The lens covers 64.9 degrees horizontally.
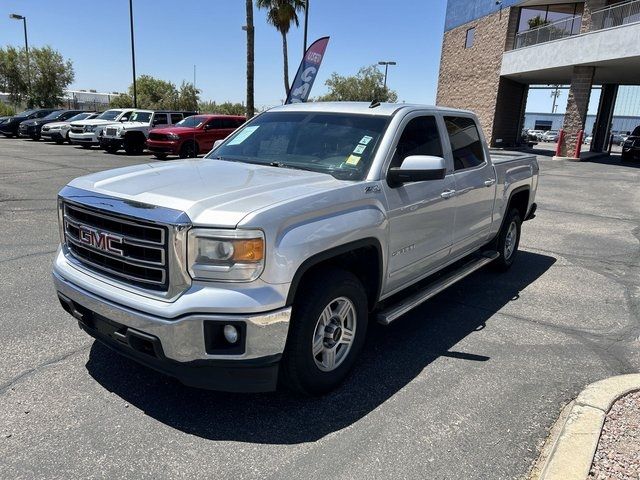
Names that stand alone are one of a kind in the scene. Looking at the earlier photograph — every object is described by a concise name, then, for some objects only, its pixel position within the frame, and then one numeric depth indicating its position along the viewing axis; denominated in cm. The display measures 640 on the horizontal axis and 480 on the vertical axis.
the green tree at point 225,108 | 5981
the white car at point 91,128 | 2197
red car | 1852
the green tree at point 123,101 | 5969
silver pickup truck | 272
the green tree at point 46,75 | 4709
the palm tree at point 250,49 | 2192
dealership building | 2259
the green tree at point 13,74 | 4700
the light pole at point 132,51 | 3095
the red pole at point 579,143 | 2442
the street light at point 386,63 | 4519
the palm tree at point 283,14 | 3058
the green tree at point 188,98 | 6036
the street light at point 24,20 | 3941
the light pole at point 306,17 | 2884
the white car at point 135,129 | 2039
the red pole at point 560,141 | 2520
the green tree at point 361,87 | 5462
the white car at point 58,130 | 2423
